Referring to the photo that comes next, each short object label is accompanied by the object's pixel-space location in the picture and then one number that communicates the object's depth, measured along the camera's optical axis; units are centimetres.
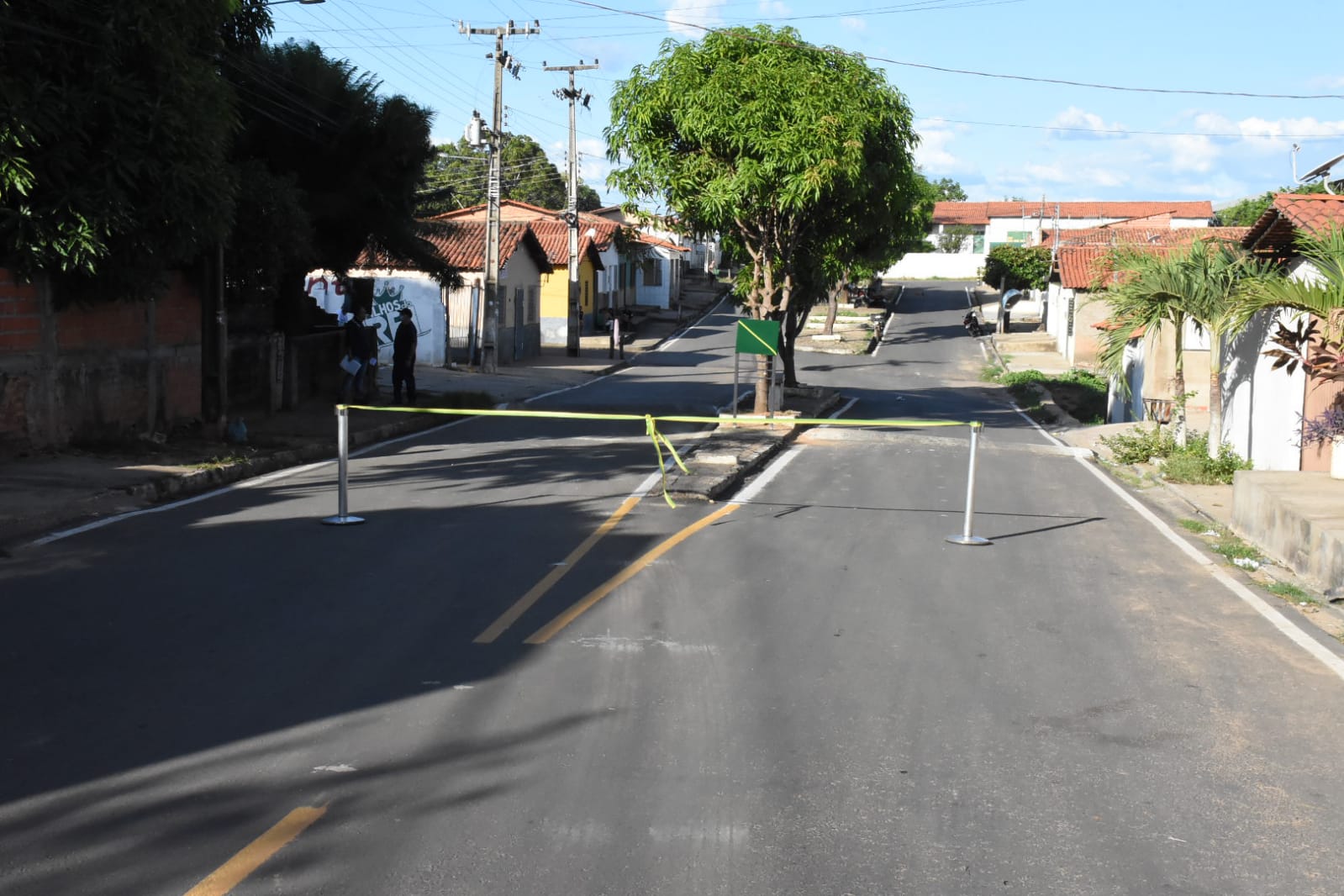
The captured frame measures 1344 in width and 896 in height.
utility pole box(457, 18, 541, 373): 3556
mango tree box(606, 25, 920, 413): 2100
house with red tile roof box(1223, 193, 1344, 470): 1478
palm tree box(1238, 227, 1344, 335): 1273
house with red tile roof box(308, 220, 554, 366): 3925
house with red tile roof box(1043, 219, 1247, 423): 2428
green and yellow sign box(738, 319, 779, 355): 2098
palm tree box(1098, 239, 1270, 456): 1636
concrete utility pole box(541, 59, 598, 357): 4325
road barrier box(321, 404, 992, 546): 1143
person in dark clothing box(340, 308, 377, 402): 2255
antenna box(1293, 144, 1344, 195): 1812
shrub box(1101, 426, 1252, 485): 1653
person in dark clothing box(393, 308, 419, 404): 2364
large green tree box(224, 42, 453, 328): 2014
